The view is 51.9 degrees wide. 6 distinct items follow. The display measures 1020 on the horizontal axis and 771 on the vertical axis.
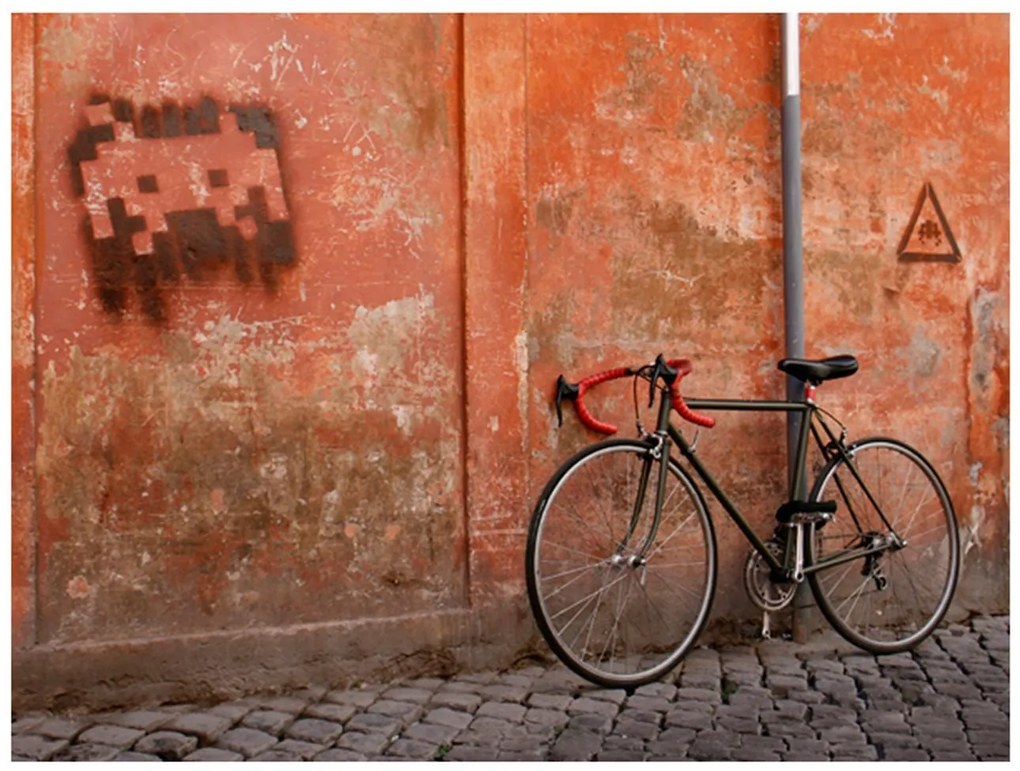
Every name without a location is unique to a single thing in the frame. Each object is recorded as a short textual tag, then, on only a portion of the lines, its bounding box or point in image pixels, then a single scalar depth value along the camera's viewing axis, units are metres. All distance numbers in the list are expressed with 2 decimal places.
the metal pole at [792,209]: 4.84
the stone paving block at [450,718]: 3.65
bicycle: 4.20
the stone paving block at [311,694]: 3.89
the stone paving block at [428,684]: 4.07
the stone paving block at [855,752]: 3.36
